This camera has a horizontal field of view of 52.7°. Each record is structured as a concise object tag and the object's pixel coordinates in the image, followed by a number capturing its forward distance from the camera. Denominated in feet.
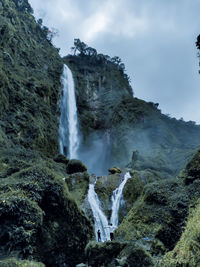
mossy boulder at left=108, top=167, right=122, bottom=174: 77.83
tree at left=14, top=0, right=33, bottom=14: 137.28
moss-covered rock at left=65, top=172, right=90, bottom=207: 56.08
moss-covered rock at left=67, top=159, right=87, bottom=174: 73.51
